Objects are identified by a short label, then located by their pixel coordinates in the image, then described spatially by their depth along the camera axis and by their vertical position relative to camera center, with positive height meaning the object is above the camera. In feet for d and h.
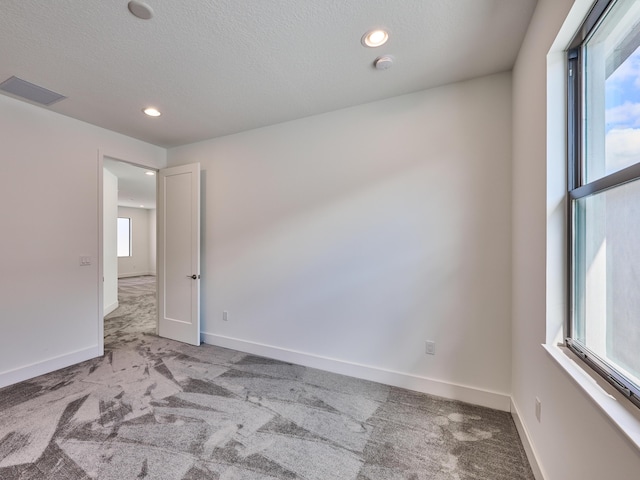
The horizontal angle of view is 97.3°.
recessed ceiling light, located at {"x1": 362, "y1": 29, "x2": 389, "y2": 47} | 5.90 +4.33
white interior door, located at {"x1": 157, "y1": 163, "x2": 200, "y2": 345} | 11.83 -0.66
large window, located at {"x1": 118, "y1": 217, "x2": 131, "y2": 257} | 32.60 +0.10
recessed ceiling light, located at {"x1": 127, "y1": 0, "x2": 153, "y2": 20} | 5.08 +4.23
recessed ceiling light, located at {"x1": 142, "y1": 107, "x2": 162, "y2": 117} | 9.25 +4.23
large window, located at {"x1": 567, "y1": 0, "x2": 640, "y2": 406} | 3.26 +0.64
